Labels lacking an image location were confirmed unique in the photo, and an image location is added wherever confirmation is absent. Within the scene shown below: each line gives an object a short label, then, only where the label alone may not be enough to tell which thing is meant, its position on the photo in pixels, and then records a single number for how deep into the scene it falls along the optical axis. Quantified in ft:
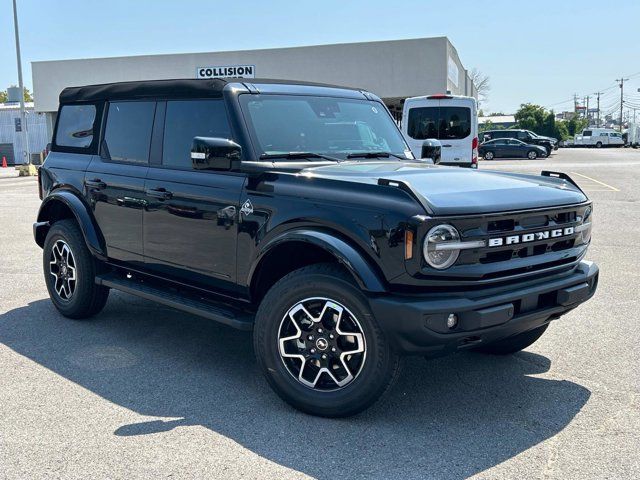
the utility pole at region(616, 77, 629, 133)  410.10
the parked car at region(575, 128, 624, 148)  219.61
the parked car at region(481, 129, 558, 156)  140.77
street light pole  98.94
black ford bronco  11.48
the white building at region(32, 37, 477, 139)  117.39
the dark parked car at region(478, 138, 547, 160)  129.49
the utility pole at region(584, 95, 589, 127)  501.07
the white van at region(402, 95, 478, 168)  53.36
